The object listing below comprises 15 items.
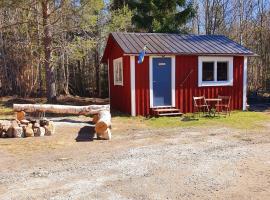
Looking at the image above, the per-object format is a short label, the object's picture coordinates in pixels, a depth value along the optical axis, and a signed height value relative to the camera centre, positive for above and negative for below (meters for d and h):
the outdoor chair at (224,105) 12.87 -0.79
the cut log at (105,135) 8.52 -1.21
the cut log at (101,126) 8.49 -0.99
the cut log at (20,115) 10.45 -0.87
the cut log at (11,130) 8.89 -1.11
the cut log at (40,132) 9.02 -1.18
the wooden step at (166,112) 12.33 -0.97
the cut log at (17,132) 8.88 -1.16
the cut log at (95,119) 10.48 -1.01
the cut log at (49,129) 9.12 -1.13
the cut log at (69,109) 10.88 -0.72
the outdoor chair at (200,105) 12.92 -0.80
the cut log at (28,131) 8.91 -1.15
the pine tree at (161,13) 19.64 +3.98
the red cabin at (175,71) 12.40 +0.46
